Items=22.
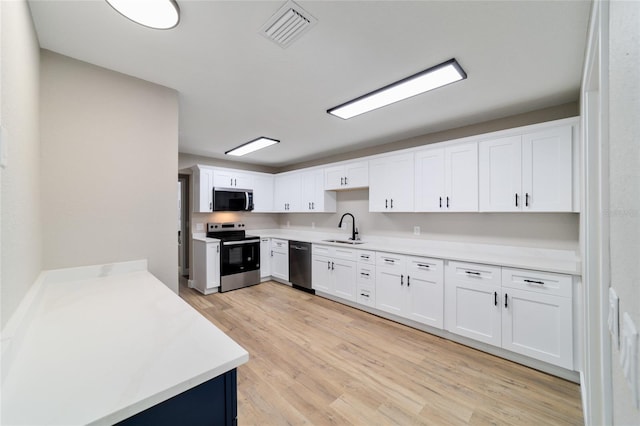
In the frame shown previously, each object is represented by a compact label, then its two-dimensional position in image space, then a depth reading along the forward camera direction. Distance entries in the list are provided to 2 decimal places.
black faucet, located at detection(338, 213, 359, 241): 4.42
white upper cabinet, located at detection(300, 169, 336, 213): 4.78
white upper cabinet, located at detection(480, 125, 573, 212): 2.38
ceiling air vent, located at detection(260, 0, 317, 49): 1.46
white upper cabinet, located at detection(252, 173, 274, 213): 5.42
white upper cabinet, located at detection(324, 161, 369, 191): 4.07
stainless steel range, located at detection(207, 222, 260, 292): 4.48
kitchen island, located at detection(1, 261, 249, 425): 0.67
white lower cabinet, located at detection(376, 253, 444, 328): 2.88
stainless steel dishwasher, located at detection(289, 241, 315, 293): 4.44
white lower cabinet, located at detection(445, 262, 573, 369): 2.15
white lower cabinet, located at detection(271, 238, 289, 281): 4.88
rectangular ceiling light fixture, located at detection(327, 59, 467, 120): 2.03
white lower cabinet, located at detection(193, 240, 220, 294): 4.34
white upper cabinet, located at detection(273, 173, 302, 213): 5.26
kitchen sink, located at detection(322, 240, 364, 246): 4.18
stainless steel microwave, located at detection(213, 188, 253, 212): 4.77
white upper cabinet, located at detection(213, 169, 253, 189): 4.82
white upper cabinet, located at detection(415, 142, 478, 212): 2.94
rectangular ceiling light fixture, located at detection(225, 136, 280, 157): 3.97
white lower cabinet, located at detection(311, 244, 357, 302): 3.79
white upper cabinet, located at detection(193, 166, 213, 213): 4.61
